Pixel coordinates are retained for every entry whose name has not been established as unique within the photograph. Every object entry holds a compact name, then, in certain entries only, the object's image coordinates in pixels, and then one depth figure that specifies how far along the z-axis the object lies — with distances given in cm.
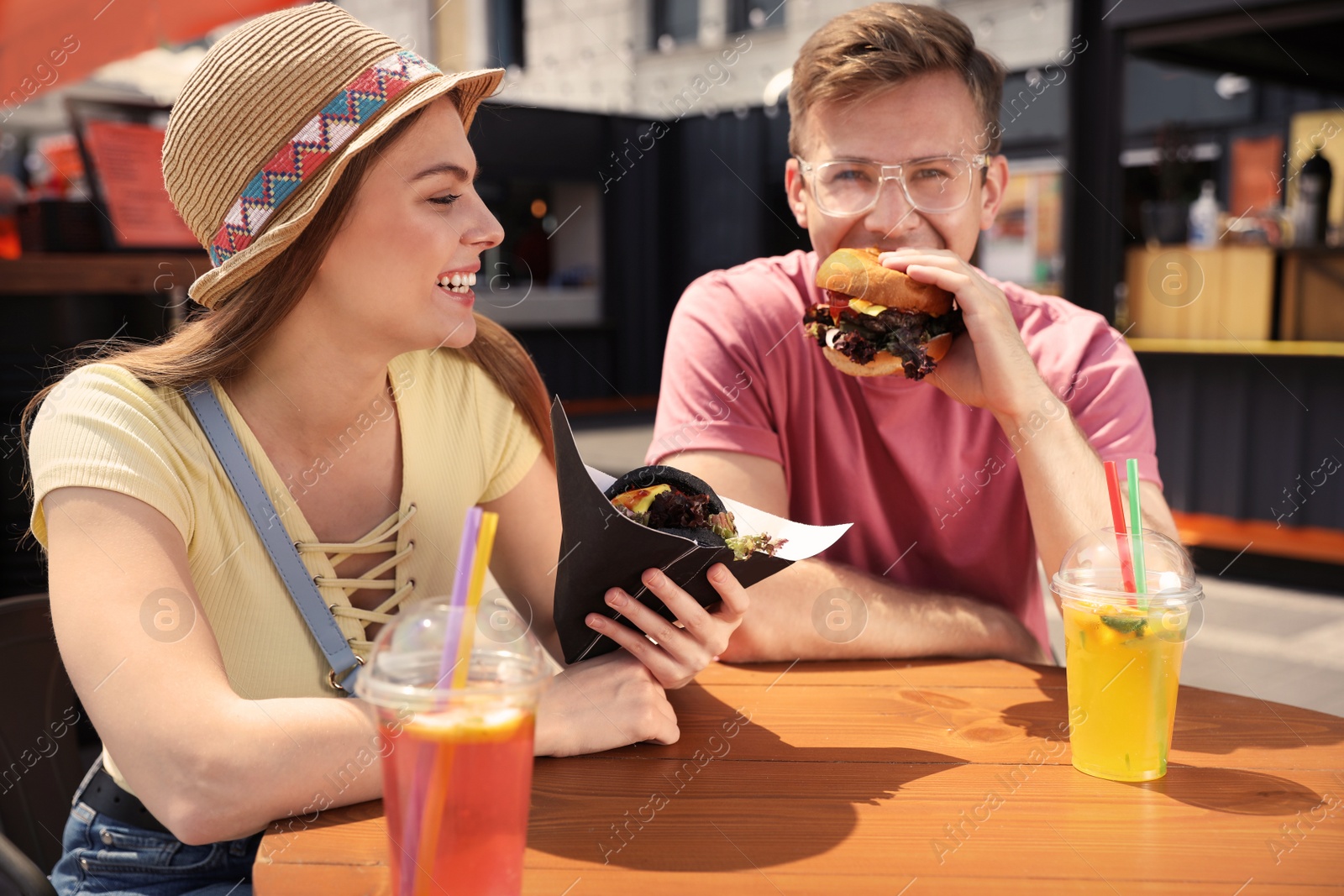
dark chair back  172
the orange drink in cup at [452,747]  93
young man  206
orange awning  428
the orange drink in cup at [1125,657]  131
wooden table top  110
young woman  127
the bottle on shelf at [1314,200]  622
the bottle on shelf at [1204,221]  675
